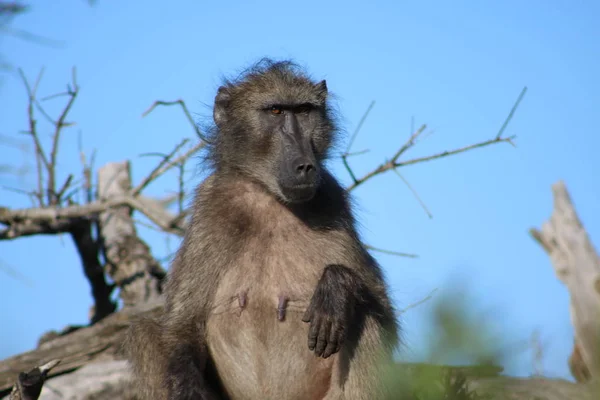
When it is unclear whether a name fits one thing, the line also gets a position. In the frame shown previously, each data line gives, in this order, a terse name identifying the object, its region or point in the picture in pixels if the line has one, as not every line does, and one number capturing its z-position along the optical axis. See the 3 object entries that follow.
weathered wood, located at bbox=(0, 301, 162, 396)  12.15
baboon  8.30
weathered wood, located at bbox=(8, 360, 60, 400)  7.11
